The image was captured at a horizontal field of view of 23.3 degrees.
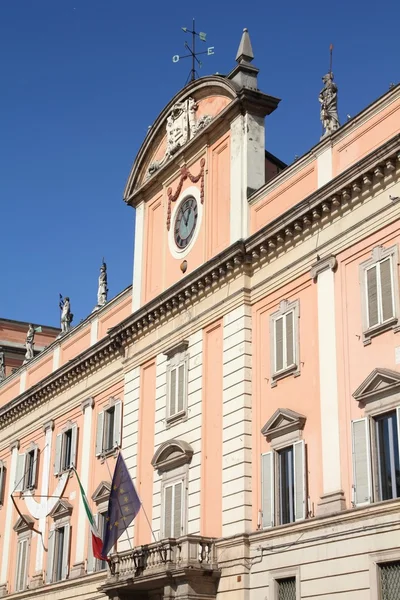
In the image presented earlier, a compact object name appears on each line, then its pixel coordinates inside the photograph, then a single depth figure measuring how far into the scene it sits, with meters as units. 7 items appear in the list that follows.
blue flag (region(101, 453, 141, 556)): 29.15
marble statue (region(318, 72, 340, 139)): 26.48
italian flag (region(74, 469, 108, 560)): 30.30
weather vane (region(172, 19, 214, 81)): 34.19
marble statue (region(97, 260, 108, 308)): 39.15
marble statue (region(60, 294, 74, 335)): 42.97
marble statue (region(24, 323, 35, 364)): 47.34
